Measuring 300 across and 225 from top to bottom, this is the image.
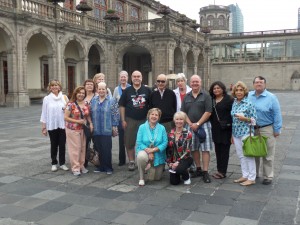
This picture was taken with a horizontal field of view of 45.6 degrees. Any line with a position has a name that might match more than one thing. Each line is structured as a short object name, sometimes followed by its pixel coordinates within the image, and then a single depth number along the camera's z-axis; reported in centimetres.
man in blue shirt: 561
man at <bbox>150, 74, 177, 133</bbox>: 633
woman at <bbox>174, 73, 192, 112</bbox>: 653
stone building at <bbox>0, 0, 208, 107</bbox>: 2102
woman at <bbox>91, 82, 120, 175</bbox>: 637
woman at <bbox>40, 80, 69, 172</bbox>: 654
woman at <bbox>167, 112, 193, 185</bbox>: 563
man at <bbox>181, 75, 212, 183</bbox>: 582
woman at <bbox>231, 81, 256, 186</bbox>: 554
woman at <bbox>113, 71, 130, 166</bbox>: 695
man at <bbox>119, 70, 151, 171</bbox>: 652
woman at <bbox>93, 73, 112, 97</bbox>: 684
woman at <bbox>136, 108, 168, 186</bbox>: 574
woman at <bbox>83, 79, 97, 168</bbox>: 648
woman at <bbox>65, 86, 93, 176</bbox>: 632
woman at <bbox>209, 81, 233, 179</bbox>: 585
